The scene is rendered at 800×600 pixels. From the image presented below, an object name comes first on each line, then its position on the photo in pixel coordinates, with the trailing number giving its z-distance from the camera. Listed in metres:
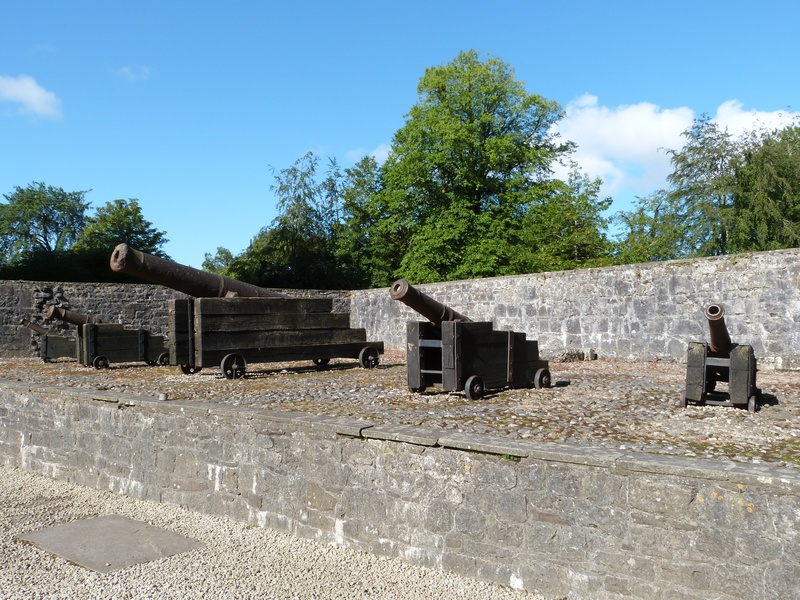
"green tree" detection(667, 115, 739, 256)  22.52
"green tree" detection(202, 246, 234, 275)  48.34
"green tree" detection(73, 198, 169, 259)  32.66
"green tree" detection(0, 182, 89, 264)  32.53
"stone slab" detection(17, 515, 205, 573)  4.42
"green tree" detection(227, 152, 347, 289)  29.14
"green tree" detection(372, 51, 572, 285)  25.72
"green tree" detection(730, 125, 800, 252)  21.53
